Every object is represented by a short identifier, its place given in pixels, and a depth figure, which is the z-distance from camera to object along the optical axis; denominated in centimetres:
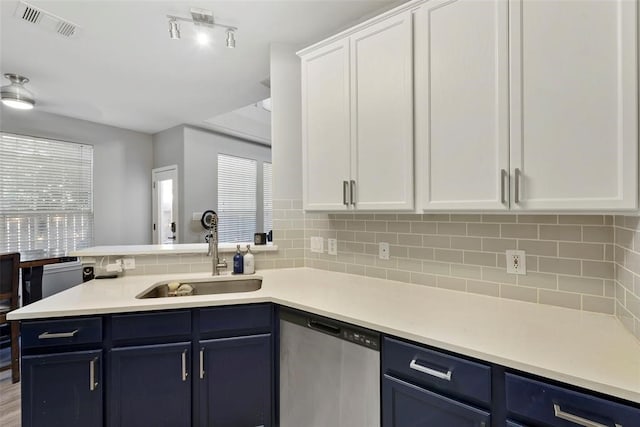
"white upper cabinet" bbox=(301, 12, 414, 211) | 156
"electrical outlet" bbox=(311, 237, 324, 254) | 231
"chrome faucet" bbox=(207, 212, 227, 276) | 213
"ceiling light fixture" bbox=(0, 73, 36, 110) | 290
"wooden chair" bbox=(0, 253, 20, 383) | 258
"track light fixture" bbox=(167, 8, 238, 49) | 199
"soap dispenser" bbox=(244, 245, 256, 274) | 218
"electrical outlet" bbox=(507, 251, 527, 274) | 147
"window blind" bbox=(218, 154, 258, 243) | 501
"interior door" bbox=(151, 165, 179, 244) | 468
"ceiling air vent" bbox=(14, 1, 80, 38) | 194
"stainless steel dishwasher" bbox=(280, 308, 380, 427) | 128
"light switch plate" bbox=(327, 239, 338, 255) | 223
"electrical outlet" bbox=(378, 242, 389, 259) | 197
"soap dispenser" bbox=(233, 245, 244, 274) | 217
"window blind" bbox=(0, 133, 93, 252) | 360
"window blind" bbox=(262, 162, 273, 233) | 575
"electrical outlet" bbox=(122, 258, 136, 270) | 212
